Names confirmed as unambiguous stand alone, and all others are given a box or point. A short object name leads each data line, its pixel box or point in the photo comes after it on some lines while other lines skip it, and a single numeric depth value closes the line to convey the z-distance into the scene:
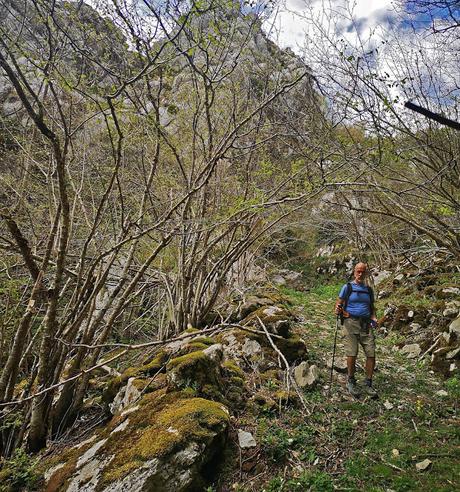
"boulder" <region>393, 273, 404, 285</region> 9.32
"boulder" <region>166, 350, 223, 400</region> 3.42
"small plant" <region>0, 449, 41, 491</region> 2.92
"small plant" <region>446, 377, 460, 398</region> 4.04
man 4.45
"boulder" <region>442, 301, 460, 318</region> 5.68
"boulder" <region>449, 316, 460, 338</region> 4.94
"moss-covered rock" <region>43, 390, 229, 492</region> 2.50
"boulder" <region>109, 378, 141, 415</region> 3.53
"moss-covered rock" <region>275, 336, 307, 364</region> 4.92
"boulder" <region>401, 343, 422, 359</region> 5.56
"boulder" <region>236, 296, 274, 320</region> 6.48
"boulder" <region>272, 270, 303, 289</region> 13.99
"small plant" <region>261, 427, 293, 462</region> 3.03
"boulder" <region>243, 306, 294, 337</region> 5.19
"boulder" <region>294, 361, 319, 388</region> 4.26
